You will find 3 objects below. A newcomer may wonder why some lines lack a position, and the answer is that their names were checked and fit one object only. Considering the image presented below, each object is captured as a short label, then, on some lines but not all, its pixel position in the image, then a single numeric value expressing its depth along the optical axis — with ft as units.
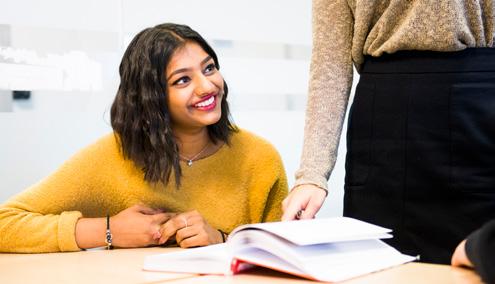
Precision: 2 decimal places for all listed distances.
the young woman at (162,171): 5.02
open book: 2.80
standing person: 3.63
